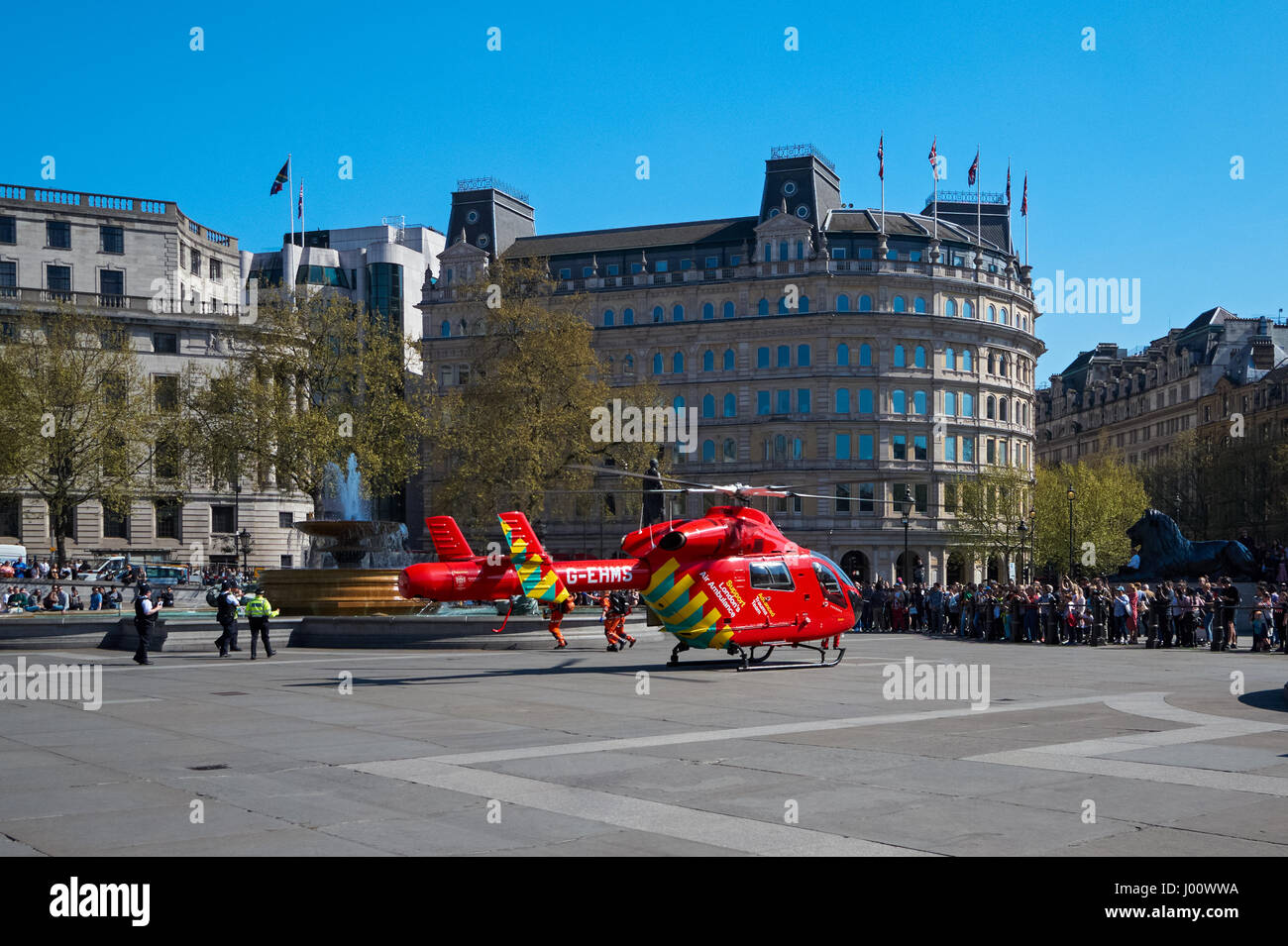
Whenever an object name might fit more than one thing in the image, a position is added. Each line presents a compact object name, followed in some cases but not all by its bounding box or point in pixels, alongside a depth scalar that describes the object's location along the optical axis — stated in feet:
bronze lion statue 147.33
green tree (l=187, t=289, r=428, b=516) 176.24
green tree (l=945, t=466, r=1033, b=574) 241.55
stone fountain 119.85
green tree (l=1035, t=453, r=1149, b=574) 237.25
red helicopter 79.71
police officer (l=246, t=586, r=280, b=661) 94.48
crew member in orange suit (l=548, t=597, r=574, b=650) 102.27
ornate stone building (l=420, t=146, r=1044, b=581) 262.26
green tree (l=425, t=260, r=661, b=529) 163.53
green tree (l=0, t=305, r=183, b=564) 174.40
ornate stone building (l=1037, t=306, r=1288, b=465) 338.13
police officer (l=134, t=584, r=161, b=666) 89.30
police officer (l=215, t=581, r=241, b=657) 95.69
